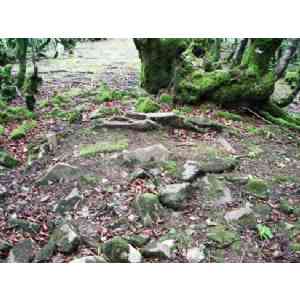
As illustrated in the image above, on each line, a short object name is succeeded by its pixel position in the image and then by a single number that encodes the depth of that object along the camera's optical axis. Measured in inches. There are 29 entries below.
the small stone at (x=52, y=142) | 170.0
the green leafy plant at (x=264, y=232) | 126.4
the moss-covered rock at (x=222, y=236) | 124.9
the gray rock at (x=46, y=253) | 120.4
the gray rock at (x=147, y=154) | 155.3
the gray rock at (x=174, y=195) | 135.5
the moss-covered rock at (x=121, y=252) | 120.0
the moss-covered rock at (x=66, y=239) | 121.4
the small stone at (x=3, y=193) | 142.3
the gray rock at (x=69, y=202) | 134.2
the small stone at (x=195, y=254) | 121.6
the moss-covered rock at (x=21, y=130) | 187.8
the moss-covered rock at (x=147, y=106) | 205.2
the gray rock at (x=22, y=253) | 120.7
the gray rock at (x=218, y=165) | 153.1
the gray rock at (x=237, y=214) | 132.5
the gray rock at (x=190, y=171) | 147.6
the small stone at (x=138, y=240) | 123.4
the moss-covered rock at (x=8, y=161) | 161.2
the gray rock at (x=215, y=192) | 139.4
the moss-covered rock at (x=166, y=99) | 243.1
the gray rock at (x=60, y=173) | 145.5
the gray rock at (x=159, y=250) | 121.0
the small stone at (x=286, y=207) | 138.0
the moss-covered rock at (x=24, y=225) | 128.0
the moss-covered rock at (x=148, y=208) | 131.1
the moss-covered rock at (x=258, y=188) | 144.6
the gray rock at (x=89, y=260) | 118.2
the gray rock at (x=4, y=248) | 122.4
